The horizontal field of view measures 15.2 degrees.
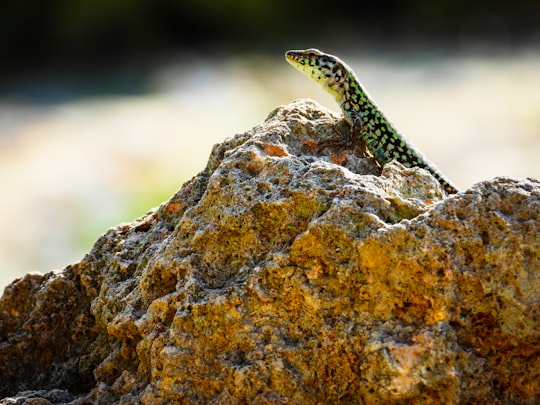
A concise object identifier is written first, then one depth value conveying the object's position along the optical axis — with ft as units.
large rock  21.52
